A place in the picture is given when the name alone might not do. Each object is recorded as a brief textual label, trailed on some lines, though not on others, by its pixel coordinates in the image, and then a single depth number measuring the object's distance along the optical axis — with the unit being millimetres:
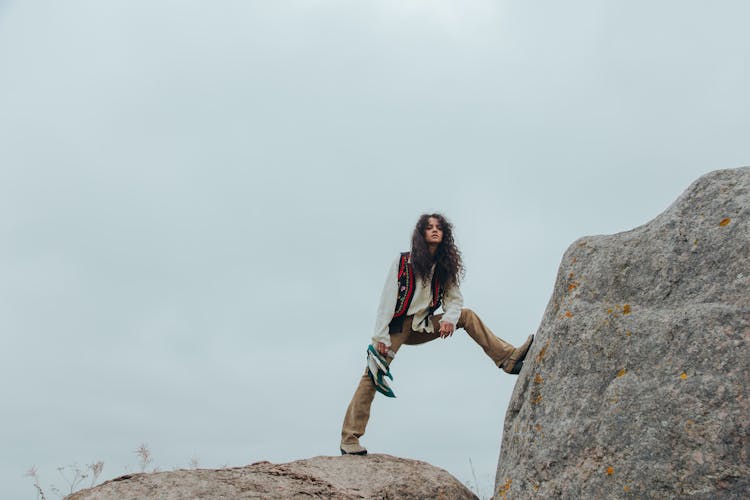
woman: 8086
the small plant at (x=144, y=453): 7815
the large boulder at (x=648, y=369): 5375
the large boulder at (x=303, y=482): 6383
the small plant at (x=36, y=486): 8078
